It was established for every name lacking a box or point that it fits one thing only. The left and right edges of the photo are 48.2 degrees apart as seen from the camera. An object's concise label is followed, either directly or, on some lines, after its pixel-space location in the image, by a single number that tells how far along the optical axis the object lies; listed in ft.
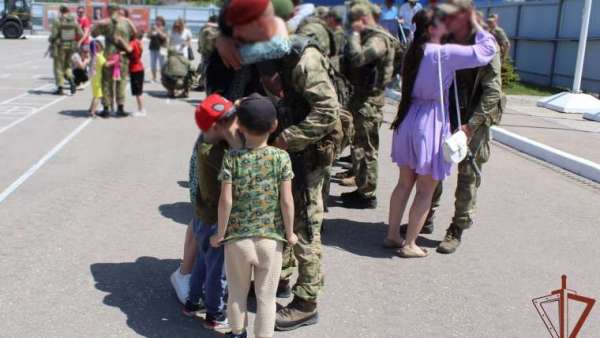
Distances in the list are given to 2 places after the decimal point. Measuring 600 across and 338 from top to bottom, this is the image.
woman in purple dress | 15.07
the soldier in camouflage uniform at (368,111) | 19.84
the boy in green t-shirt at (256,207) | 10.49
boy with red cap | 10.73
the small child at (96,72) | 36.47
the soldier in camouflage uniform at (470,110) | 15.03
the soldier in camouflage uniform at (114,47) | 35.86
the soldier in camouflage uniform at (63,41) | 46.14
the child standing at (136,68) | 36.40
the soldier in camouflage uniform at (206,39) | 21.76
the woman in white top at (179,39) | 49.03
